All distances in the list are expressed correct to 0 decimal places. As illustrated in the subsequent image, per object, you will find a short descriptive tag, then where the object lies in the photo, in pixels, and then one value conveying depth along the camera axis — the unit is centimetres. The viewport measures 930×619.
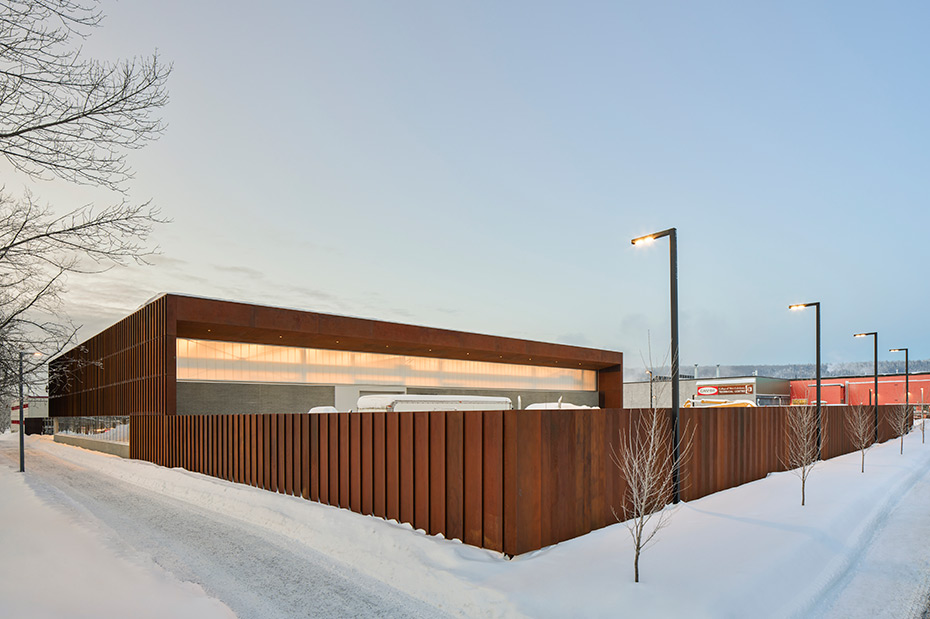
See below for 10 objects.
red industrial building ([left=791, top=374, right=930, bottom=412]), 6192
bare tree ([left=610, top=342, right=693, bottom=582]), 1095
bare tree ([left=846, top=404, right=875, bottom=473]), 2666
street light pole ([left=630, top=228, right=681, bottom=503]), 1225
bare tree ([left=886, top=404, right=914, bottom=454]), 3578
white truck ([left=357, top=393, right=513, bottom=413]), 2336
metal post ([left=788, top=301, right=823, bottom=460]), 2023
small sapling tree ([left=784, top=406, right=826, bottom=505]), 1819
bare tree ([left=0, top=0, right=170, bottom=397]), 621
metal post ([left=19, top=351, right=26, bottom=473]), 2362
